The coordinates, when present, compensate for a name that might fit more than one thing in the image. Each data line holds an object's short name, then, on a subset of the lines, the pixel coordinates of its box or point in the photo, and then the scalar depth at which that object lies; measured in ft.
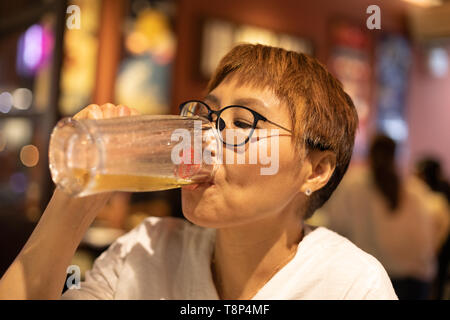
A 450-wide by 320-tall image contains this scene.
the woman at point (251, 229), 2.78
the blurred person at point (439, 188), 5.36
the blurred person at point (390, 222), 8.19
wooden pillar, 11.36
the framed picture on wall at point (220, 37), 11.17
